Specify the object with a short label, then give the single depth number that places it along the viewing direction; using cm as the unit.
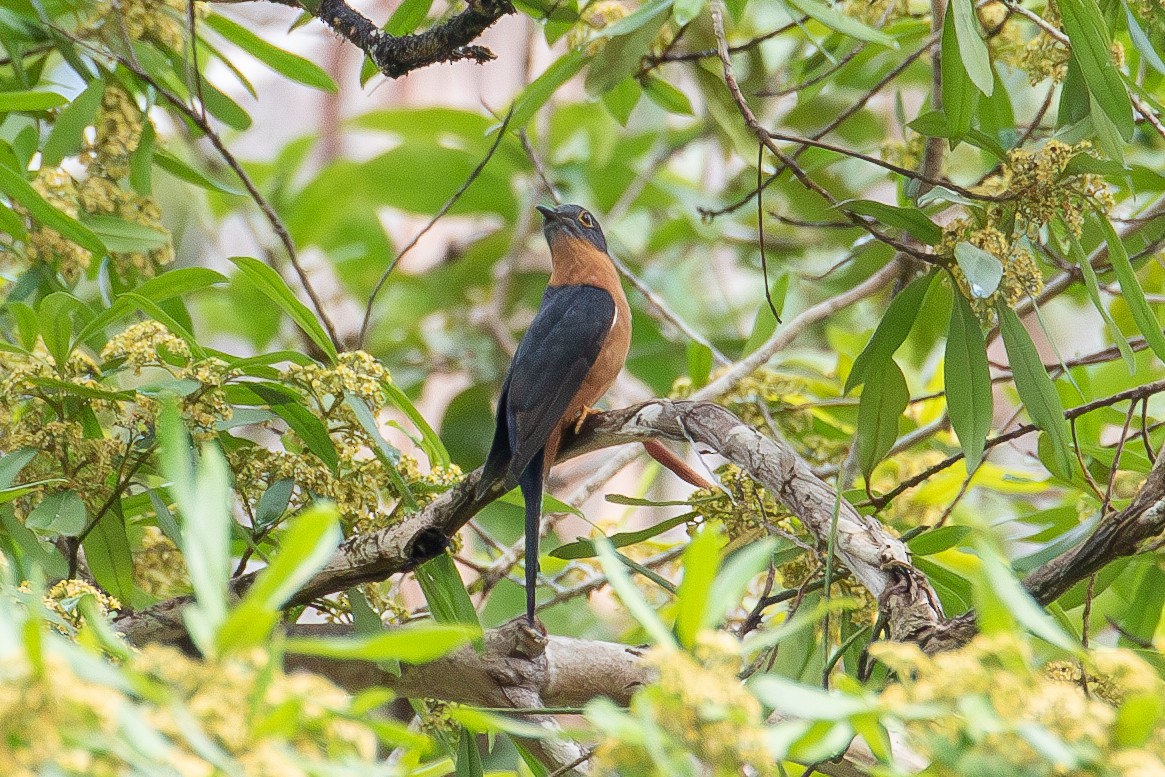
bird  973
